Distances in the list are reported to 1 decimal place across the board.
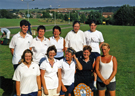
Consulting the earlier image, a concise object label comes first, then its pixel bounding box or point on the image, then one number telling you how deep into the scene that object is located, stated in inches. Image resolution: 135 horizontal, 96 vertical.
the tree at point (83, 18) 2946.9
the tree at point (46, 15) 3799.2
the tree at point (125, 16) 2908.5
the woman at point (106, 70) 163.6
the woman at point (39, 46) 183.3
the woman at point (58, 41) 197.5
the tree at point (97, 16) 3135.8
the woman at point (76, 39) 209.5
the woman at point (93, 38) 219.3
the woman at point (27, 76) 146.3
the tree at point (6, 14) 2985.7
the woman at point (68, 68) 165.6
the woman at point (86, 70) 170.1
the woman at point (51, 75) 156.2
